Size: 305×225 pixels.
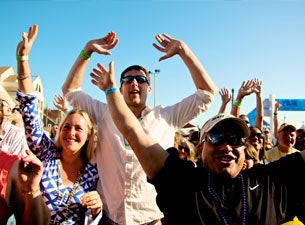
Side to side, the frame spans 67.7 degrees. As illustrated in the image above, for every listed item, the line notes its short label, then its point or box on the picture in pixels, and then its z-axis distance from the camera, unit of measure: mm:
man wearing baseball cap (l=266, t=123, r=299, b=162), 3811
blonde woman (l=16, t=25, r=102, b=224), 1814
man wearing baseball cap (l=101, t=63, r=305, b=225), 1455
